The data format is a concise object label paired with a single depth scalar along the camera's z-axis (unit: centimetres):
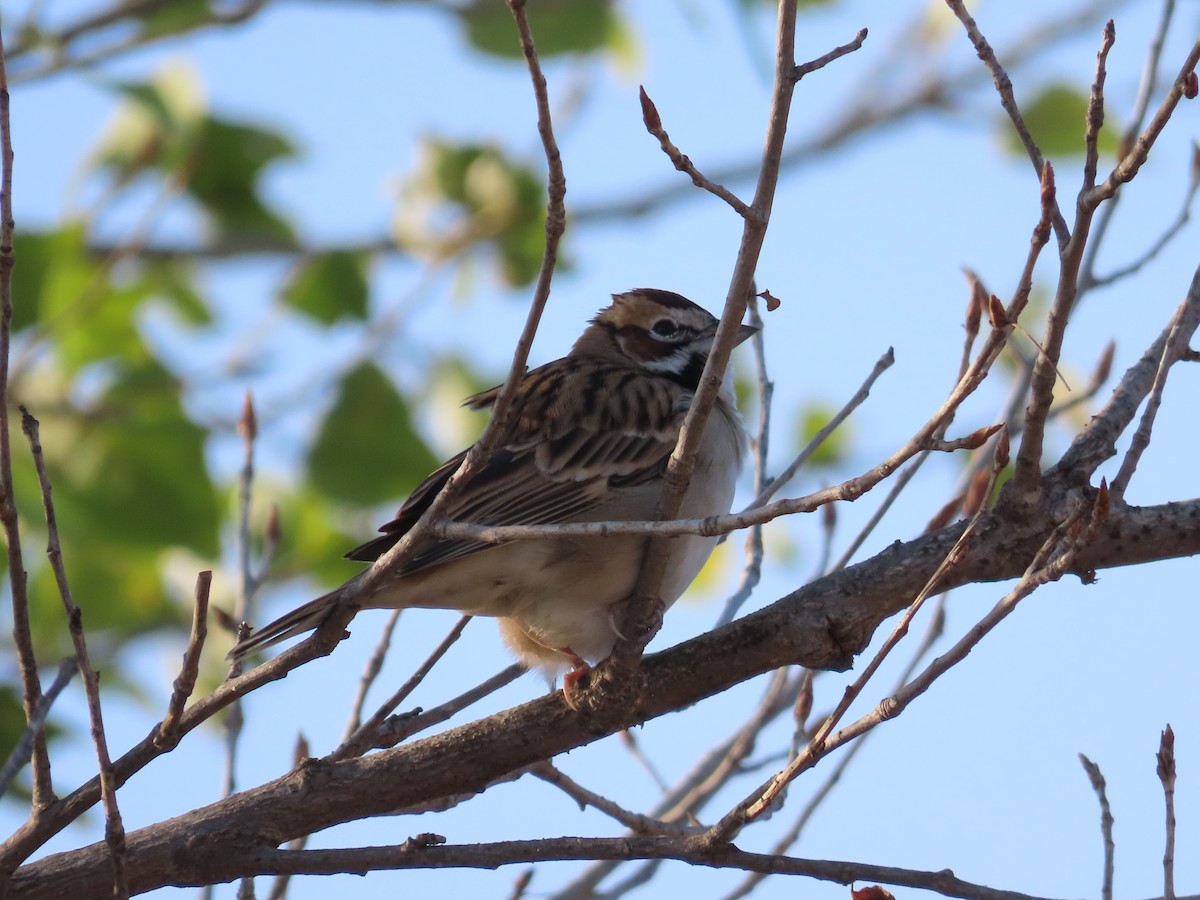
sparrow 1016
